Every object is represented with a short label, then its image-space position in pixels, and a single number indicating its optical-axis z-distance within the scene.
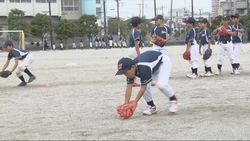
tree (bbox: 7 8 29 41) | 55.34
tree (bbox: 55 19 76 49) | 57.47
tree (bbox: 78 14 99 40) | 60.19
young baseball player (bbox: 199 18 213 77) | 11.81
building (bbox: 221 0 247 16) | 81.32
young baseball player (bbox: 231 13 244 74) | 12.19
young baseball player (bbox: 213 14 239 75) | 11.97
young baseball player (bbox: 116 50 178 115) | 5.69
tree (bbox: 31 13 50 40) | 56.31
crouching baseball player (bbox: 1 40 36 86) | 10.53
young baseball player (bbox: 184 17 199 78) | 11.44
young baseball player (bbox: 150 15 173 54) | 10.32
